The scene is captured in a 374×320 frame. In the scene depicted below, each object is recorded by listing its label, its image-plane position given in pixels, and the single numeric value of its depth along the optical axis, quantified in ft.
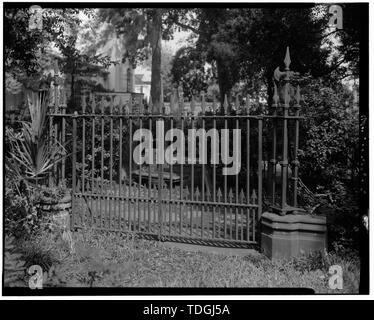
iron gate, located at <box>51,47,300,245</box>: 19.03
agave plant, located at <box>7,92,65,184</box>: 20.13
